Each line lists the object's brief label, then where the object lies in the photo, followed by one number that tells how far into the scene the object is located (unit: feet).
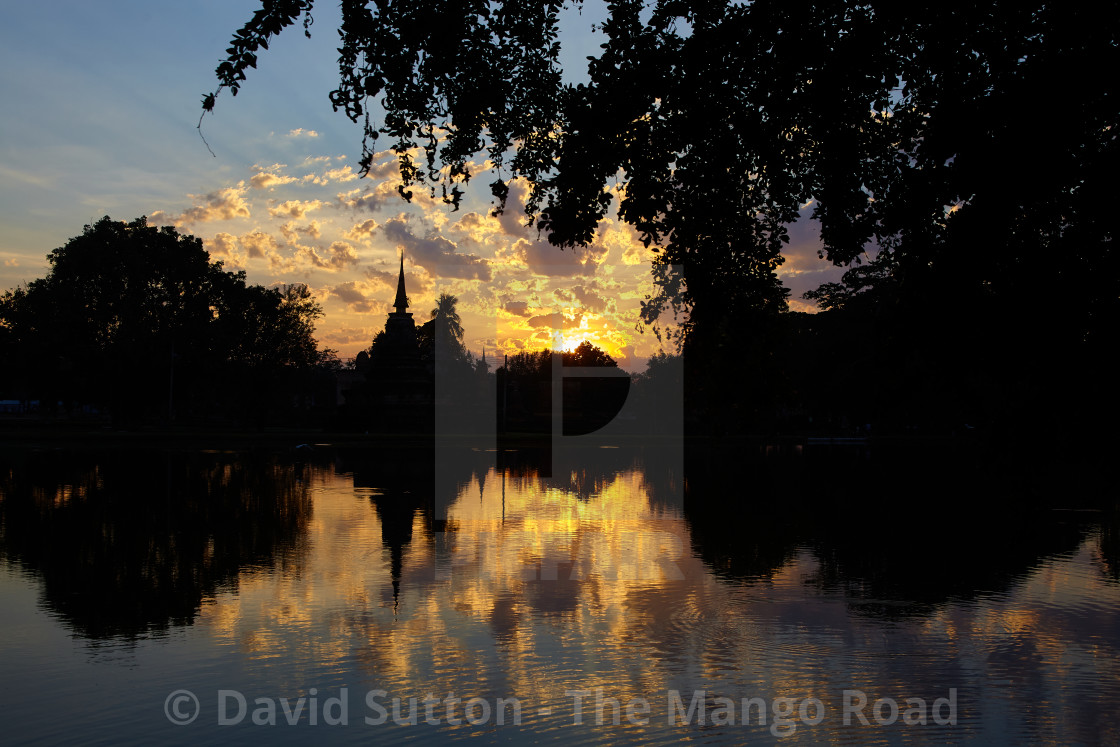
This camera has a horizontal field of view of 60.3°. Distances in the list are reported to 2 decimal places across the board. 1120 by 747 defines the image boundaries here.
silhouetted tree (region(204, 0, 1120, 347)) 20.94
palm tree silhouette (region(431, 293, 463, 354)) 387.34
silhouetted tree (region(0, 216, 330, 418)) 215.92
